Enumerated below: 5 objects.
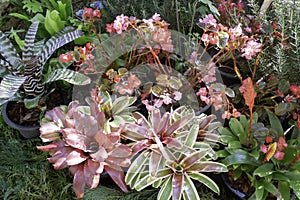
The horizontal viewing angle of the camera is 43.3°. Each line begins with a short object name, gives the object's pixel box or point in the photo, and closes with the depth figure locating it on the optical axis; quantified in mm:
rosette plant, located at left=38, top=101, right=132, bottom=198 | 1293
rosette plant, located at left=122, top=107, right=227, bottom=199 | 1298
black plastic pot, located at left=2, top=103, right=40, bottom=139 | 1620
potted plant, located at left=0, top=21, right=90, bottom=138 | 1523
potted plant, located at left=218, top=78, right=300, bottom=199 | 1312
